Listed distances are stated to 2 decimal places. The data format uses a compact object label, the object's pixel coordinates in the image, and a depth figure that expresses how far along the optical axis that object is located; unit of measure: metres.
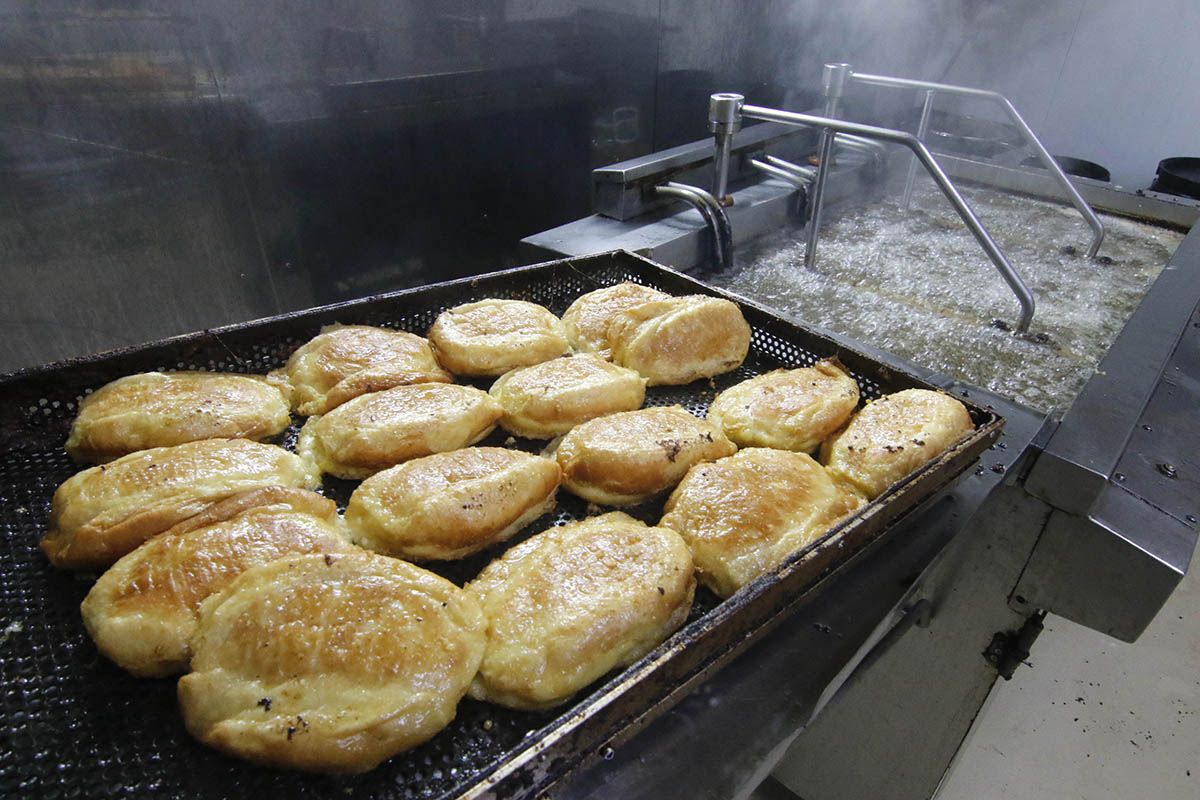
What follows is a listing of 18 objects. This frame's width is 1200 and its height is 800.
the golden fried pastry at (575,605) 0.43
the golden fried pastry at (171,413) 0.54
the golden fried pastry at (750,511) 0.50
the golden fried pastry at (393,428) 0.56
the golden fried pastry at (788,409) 0.60
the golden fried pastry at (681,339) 0.67
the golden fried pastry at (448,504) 0.50
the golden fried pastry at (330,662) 0.39
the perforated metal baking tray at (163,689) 0.38
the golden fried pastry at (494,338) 0.65
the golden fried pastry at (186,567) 0.43
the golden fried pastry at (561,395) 0.61
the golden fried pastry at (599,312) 0.70
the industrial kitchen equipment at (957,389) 0.57
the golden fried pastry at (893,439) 0.56
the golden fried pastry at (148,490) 0.47
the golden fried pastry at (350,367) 0.60
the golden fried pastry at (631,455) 0.55
